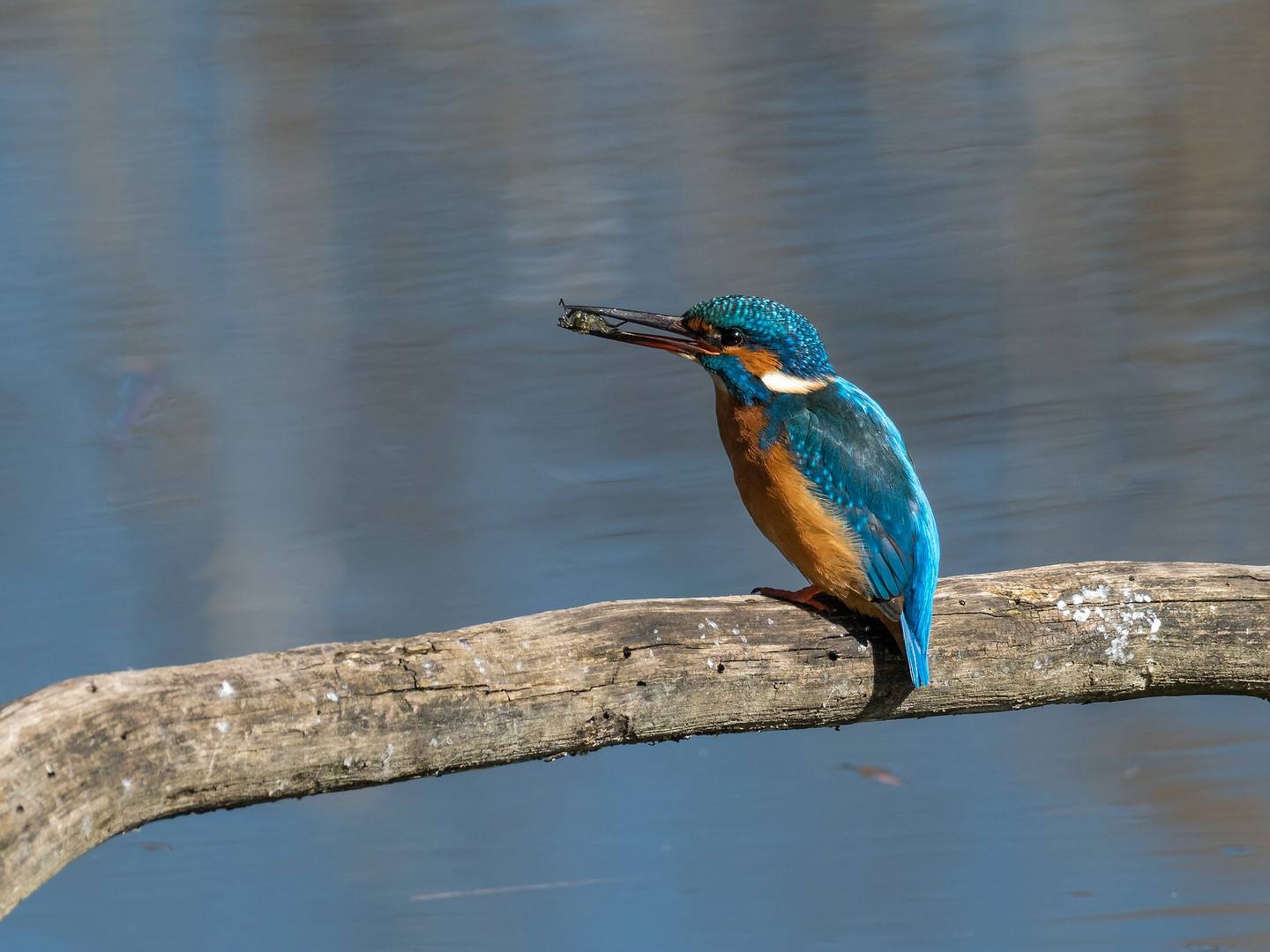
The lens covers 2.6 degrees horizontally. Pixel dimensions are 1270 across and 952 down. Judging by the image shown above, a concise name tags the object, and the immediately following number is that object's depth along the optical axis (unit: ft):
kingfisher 25.18
